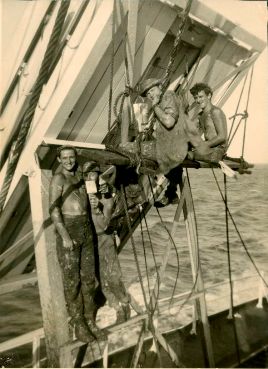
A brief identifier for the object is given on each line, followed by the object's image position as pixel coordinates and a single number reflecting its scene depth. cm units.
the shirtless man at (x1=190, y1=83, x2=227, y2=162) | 449
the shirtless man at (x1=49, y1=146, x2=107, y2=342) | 409
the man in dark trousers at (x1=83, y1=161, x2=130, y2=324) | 493
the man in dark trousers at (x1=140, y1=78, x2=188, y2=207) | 411
